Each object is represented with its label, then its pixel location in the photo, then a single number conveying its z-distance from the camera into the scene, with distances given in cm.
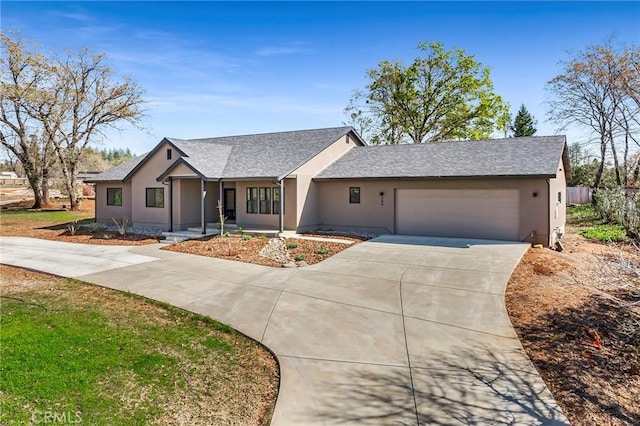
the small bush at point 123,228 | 1785
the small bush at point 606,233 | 1599
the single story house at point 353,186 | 1489
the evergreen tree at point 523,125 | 4584
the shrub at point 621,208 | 1537
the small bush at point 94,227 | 1944
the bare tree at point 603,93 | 2560
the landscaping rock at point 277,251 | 1270
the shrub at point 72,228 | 1844
